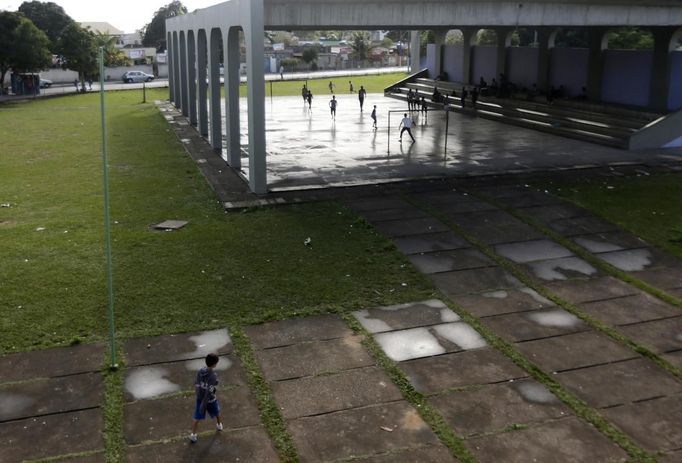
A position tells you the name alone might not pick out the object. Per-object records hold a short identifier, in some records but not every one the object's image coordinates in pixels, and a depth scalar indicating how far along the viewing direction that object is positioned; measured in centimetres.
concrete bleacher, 2586
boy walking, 747
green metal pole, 899
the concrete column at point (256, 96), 1634
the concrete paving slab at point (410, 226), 1484
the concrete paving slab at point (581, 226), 1509
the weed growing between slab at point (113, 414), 736
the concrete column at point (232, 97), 2017
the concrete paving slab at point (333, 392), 827
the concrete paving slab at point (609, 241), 1417
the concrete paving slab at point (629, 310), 1081
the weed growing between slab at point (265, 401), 745
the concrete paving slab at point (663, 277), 1223
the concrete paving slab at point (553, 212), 1602
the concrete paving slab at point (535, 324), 1025
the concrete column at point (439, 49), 4434
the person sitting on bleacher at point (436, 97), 3778
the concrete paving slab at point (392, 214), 1573
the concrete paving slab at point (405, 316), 1057
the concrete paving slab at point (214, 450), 726
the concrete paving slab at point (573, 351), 934
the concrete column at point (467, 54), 4034
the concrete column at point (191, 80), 3120
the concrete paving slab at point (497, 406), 792
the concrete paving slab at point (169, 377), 859
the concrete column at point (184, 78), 3363
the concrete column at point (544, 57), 3331
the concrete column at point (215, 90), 2300
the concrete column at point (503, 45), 3684
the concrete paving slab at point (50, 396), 813
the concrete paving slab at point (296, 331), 1002
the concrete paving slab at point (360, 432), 741
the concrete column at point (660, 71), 2647
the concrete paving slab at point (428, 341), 970
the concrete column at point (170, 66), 4119
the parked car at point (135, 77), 6925
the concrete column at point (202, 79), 2673
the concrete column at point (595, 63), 2969
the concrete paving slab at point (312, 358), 915
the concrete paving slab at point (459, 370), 884
